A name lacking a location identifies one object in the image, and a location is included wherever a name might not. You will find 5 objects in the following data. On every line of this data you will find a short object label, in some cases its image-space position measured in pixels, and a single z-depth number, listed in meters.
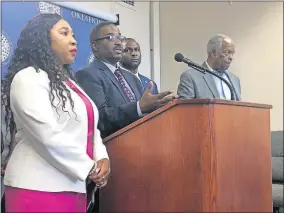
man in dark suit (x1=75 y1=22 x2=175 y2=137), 1.55
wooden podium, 1.32
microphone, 1.67
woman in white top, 1.27
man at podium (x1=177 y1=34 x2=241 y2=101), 1.73
